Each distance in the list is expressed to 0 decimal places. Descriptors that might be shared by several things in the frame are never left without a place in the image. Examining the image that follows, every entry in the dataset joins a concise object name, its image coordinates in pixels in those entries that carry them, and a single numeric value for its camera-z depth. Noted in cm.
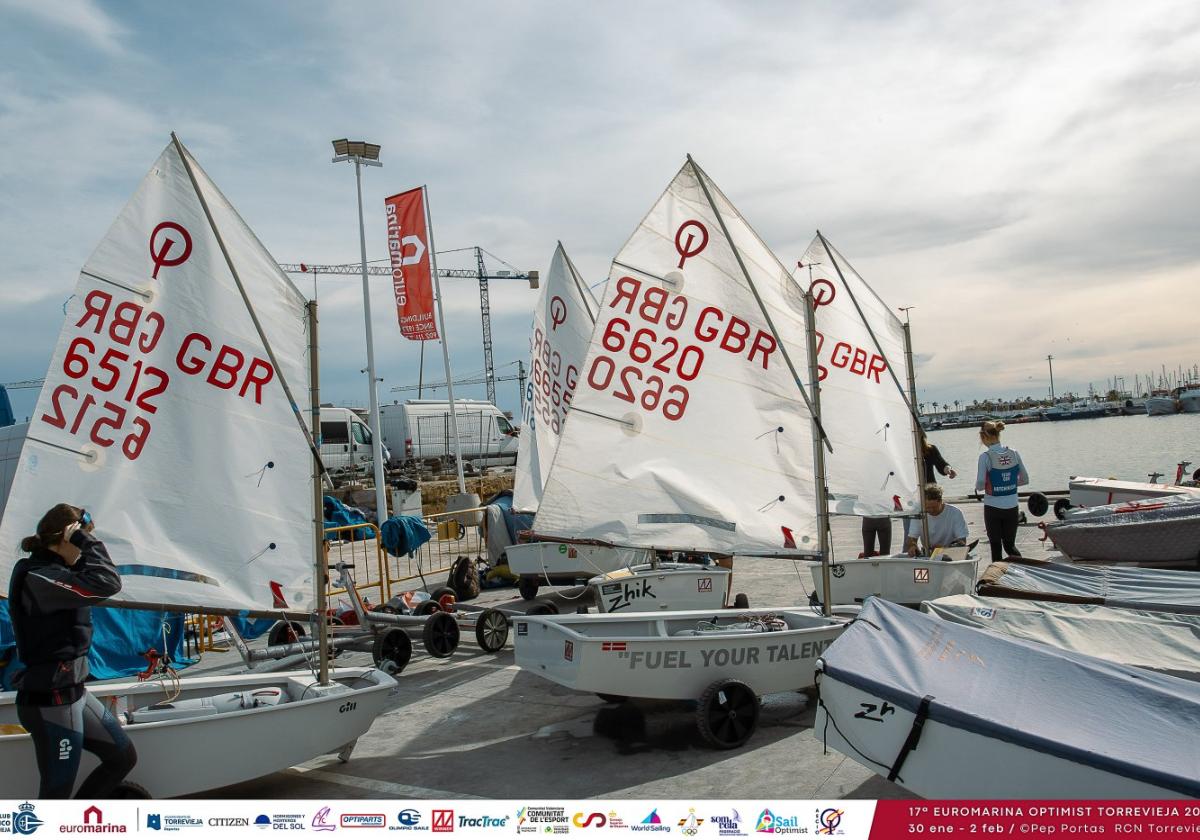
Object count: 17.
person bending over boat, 1118
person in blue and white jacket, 1163
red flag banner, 2009
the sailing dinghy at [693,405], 811
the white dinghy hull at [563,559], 1216
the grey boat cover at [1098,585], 712
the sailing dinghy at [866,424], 948
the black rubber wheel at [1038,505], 1888
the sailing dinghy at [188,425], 636
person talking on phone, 466
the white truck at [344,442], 3189
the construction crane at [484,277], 8728
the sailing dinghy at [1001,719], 390
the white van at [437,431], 3753
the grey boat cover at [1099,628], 563
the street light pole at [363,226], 1936
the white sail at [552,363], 1431
